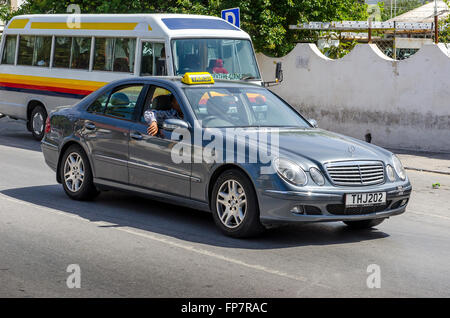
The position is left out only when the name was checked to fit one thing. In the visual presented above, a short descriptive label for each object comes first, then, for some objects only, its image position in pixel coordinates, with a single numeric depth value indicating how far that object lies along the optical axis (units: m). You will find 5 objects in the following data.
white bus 15.07
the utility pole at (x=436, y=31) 17.33
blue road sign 17.36
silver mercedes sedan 7.53
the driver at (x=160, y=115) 8.73
